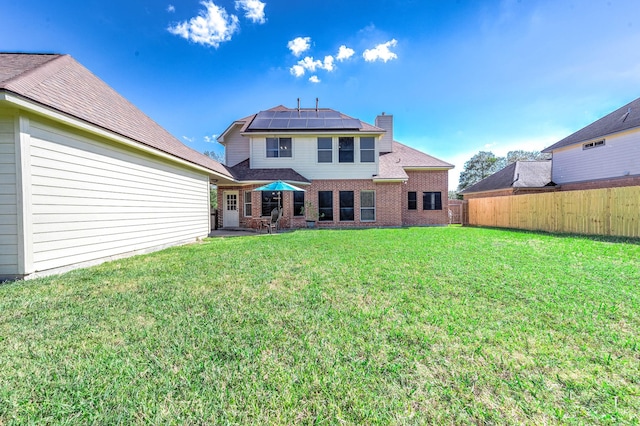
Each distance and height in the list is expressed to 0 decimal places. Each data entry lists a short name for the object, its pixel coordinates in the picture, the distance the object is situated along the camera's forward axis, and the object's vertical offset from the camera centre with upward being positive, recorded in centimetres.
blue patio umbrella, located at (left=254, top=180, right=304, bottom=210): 1105 +105
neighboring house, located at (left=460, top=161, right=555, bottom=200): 1712 +205
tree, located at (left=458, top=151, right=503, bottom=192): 3856 +677
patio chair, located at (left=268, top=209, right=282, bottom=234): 1233 -42
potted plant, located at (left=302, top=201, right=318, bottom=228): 1373 -15
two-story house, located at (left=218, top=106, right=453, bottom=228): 1357 +199
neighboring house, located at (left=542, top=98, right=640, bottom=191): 1250 +312
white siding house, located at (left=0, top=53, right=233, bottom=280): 417 +88
